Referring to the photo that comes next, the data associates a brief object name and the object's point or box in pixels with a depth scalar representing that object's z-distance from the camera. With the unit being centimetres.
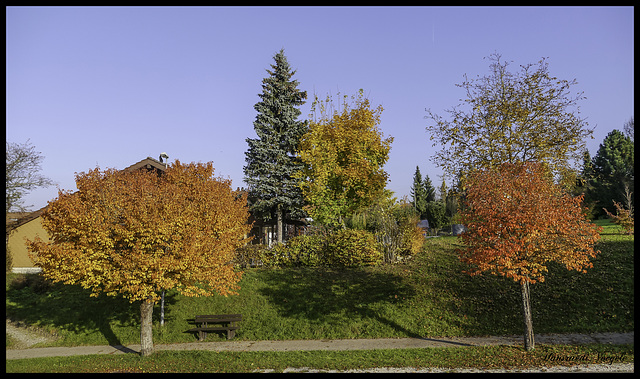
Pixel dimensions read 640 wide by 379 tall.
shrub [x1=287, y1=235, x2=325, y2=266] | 2192
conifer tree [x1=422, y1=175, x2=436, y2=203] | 7512
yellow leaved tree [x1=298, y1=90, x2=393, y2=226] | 2755
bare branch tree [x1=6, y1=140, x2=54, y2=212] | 3145
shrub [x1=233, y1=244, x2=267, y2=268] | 2258
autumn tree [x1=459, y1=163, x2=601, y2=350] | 1195
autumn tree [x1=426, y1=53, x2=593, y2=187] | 1966
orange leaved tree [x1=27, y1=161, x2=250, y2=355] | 1263
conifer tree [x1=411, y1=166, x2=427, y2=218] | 6506
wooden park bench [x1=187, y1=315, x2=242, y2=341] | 1572
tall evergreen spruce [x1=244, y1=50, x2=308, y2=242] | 2852
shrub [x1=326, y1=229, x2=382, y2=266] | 2130
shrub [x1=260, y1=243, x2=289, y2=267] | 2222
